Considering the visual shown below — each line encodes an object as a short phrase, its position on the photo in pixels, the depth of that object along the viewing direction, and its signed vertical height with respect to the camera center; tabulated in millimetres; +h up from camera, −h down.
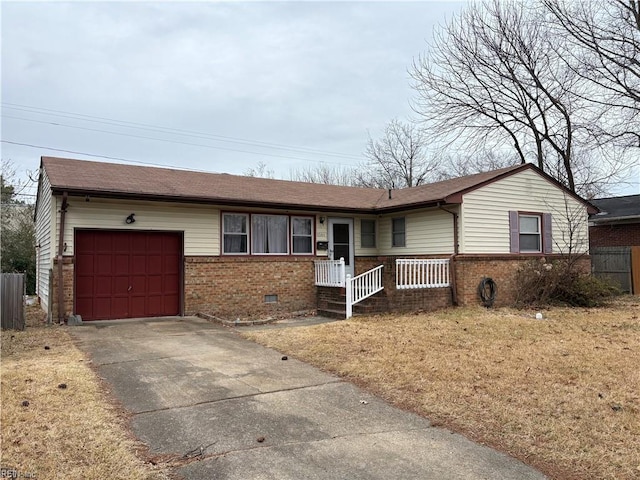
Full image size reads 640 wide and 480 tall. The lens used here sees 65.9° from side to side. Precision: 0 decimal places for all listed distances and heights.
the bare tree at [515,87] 21656 +7747
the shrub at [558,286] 14484 -1015
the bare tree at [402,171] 39250 +6649
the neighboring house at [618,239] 18266 +563
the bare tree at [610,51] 19172 +7901
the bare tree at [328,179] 43312 +6684
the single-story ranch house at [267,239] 11797 +454
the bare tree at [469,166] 38656 +7026
